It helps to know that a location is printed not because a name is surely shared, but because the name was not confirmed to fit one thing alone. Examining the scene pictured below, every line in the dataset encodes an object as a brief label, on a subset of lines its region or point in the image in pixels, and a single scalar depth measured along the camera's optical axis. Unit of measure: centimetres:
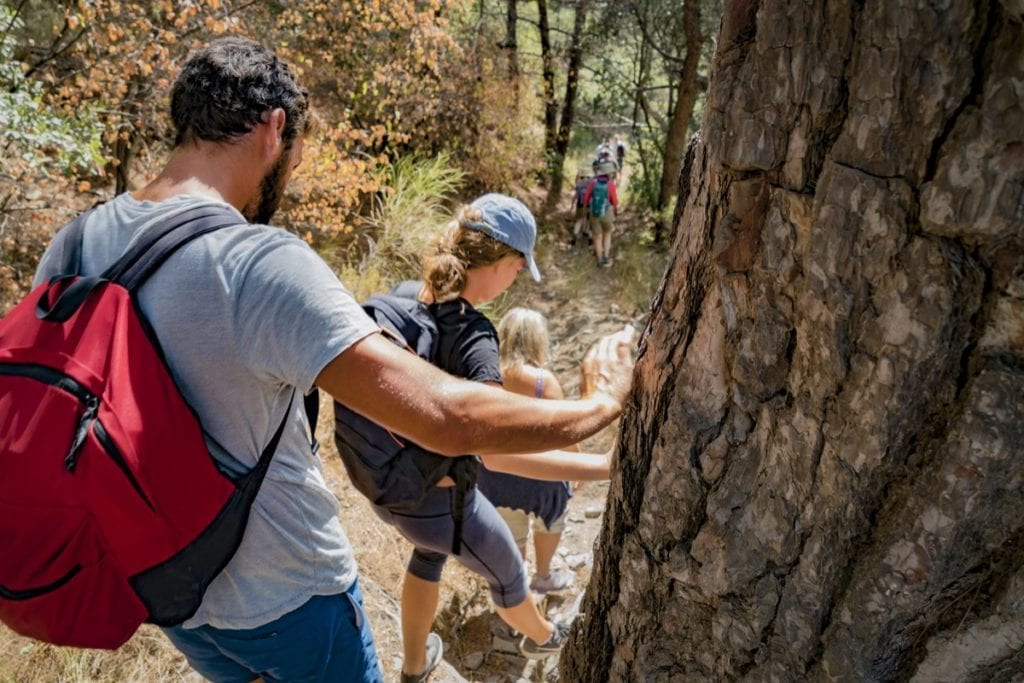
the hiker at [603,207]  823
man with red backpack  105
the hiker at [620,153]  1075
